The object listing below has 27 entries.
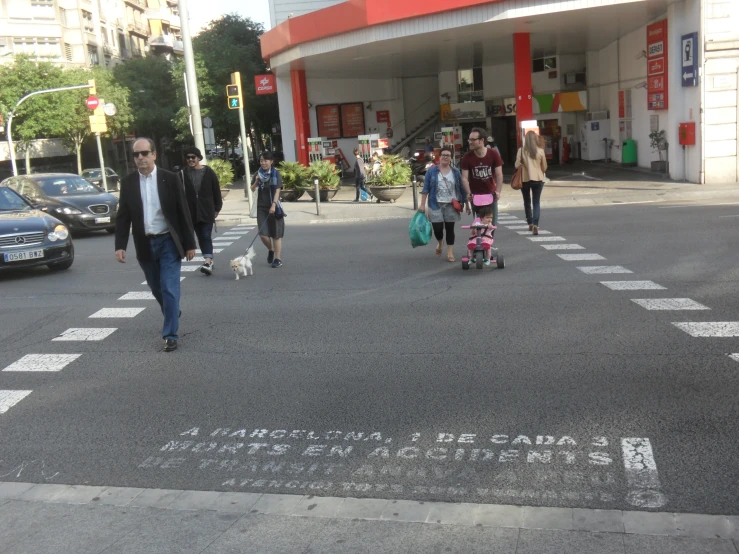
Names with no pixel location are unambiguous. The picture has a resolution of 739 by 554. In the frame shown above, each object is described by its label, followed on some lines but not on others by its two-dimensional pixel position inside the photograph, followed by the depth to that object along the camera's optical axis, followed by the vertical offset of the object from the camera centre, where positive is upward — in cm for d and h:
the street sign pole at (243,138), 2177 +24
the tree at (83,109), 5047 +311
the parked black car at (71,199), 1881 -88
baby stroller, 1087 -146
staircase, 4156 +28
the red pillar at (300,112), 3198 +119
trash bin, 2980 -118
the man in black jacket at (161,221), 759 -60
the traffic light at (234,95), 2180 +138
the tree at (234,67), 4609 +454
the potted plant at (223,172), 2739 -75
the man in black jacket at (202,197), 1195 -67
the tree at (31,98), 4862 +391
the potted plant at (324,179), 2458 -109
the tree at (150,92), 5691 +433
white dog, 1148 -159
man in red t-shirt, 1091 -51
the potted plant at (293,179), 2517 -105
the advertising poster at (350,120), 3981 +96
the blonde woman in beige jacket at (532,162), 1304 -56
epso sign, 3484 +262
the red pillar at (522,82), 2514 +132
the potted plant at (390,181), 2288 -120
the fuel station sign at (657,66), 2348 +145
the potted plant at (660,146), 2536 -89
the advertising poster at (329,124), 3978 +83
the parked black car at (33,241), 1253 -118
